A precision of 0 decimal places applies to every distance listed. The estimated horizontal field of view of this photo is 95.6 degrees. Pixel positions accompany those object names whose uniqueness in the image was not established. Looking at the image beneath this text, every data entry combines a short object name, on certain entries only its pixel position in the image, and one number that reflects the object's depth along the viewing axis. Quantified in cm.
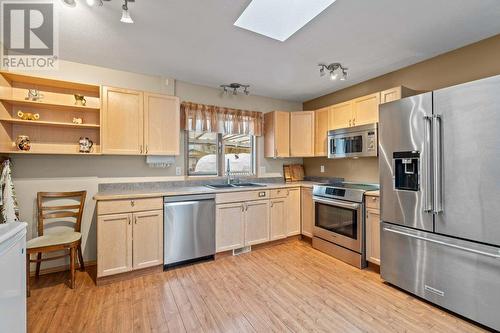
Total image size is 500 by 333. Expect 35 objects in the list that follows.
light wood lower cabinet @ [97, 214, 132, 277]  245
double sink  354
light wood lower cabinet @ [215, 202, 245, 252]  315
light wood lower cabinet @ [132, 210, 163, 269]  262
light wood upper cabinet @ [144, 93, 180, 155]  299
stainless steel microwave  301
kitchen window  364
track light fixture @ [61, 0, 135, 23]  166
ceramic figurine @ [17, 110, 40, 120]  247
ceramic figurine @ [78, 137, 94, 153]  272
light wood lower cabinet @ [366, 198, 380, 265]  272
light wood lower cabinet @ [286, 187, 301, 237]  378
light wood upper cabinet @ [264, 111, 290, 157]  400
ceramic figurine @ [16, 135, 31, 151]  244
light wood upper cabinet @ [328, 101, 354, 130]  341
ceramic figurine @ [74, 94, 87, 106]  268
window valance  346
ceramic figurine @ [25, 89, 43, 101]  249
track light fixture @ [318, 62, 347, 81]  294
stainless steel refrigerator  177
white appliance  115
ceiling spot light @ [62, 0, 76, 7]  165
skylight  183
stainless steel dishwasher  280
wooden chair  230
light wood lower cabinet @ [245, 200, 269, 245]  338
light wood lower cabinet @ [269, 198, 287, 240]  360
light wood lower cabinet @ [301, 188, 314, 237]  369
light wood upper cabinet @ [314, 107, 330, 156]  381
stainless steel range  290
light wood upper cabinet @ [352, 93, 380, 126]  305
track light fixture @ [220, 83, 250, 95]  362
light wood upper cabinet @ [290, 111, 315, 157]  404
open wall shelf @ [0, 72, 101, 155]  241
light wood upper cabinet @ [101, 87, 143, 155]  275
